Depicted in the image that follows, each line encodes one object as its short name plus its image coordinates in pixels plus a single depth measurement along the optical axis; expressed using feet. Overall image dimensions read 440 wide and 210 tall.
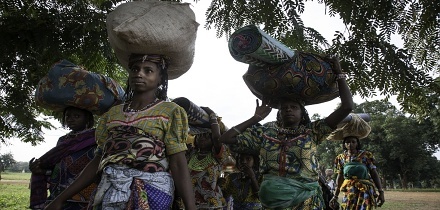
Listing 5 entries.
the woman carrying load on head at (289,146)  11.19
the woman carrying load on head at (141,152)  8.03
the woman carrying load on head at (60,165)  12.45
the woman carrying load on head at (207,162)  14.62
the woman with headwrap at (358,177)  24.54
